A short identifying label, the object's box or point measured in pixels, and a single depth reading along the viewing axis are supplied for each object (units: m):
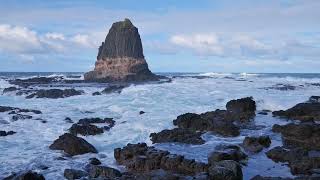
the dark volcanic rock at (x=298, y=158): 12.62
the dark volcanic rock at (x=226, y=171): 11.28
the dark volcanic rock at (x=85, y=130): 20.42
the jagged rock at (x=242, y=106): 25.06
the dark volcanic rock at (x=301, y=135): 16.50
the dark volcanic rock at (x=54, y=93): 38.56
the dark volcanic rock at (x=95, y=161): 14.42
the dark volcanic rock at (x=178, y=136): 17.48
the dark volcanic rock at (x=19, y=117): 24.63
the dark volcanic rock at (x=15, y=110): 27.22
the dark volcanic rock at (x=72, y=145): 16.06
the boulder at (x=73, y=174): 12.65
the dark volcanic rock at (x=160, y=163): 12.96
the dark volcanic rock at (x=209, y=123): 18.98
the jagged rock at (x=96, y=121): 23.33
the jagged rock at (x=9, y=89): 45.86
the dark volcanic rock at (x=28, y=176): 11.79
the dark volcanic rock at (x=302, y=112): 22.66
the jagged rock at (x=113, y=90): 42.57
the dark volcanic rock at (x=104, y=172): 12.55
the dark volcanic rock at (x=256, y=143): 15.65
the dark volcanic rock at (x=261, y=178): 11.45
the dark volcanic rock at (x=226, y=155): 13.53
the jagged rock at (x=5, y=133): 19.65
